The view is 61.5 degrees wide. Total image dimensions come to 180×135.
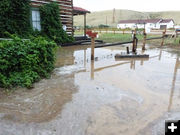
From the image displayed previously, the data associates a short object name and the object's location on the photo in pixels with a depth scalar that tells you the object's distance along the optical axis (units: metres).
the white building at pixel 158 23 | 54.16
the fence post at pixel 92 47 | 6.61
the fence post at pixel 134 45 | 8.27
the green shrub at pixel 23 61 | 3.86
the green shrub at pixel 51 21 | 10.05
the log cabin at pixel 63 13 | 9.72
